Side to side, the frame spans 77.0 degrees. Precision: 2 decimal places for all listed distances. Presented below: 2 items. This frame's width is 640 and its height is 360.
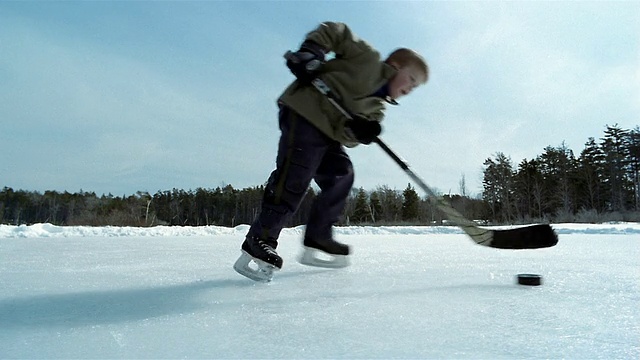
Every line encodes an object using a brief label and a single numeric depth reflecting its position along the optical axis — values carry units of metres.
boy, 1.64
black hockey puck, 1.42
